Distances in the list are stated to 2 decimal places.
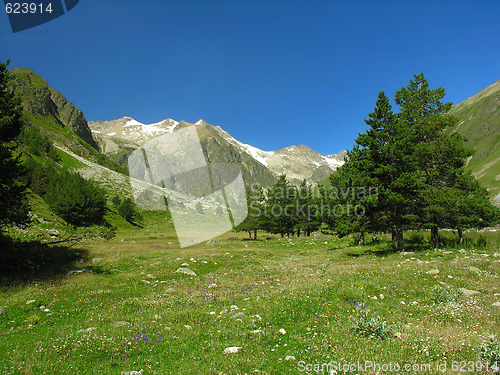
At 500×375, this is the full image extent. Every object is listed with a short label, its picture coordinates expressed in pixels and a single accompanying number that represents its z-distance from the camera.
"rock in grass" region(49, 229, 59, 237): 36.26
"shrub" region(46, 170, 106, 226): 67.06
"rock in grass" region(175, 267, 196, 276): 18.98
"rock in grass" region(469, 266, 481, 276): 13.57
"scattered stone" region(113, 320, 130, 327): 8.89
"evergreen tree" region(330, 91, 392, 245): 24.84
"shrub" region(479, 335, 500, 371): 5.05
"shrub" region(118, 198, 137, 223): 103.22
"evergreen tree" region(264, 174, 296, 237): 59.69
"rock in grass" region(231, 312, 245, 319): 9.36
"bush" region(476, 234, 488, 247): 24.67
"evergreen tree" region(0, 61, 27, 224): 16.94
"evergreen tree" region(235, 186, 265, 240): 60.78
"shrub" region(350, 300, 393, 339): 7.09
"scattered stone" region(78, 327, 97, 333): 8.34
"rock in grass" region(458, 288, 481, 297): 10.24
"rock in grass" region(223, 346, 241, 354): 6.73
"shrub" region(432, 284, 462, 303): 9.48
